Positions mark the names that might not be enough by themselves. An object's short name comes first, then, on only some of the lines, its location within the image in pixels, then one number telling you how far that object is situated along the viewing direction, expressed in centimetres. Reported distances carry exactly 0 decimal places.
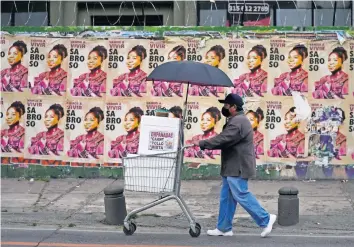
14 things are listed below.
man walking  770
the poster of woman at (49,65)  1199
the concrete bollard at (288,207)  849
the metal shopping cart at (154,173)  757
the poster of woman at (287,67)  1150
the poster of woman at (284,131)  1156
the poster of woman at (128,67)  1179
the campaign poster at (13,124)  1213
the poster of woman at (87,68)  1190
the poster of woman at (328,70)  1144
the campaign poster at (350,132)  1148
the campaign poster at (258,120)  1160
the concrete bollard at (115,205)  856
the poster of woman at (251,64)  1157
